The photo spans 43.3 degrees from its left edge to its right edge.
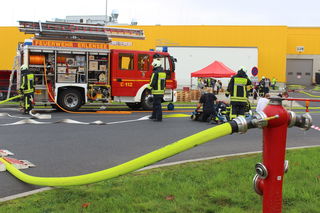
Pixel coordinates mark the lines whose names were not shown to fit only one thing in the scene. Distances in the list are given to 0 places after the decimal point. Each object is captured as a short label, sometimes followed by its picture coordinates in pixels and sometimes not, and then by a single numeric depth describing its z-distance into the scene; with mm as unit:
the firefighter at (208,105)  12711
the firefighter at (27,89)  14180
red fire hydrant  2580
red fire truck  15539
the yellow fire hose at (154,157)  2473
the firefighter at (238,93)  10961
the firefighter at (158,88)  12703
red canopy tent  26641
